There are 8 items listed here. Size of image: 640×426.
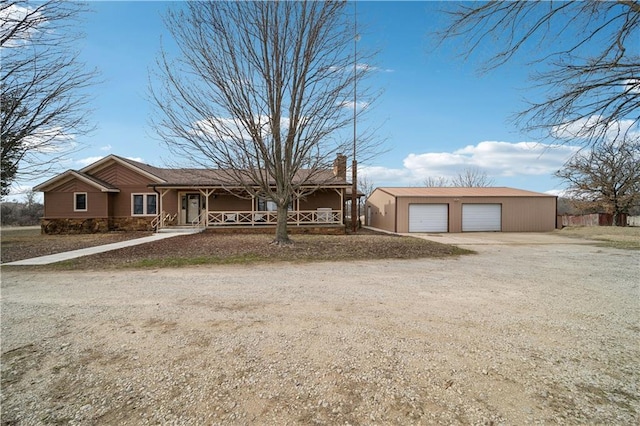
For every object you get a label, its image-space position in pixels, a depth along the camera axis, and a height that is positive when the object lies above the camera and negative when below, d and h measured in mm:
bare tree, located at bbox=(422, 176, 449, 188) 49059 +4490
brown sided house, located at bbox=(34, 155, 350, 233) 18094 +412
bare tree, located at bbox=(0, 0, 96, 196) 6699 +2786
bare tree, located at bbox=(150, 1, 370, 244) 9734 +4118
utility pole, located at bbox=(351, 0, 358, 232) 10330 +2046
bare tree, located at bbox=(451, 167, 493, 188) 43875 +4148
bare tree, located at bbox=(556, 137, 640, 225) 24469 +1802
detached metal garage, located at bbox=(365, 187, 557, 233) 20750 -15
